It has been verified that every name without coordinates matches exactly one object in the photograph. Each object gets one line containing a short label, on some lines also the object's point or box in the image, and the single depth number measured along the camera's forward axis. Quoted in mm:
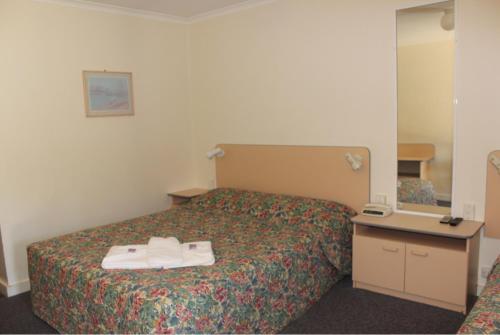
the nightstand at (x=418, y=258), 2809
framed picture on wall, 3803
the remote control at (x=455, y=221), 2941
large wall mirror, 3068
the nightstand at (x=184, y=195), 4418
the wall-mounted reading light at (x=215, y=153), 4309
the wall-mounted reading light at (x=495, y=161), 2828
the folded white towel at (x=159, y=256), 2451
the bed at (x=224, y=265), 2160
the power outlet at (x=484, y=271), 3002
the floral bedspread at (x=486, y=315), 1723
